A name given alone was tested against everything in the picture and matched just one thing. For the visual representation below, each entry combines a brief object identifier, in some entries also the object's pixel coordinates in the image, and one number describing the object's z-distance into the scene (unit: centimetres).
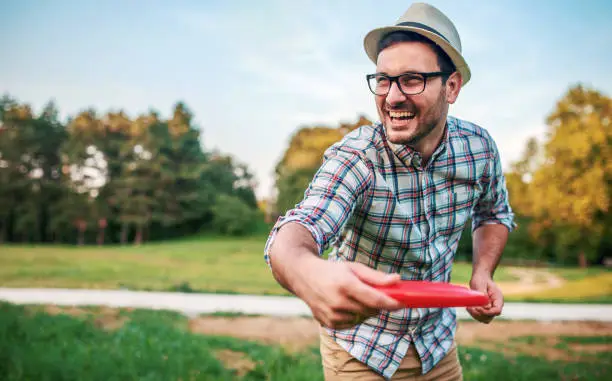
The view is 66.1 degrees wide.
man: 181
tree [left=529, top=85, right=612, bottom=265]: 2348
